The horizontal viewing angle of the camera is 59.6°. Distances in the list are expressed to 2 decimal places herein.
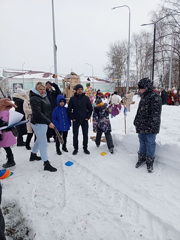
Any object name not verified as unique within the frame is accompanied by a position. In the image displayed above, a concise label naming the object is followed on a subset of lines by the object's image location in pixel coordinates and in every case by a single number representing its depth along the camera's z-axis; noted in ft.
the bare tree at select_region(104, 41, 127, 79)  129.49
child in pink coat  11.35
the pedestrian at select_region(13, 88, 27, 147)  16.48
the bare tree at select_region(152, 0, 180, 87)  59.47
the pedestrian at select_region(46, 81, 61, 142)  17.15
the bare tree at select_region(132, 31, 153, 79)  114.21
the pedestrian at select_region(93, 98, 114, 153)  14.58
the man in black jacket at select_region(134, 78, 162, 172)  10.39
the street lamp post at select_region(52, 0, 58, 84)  42.38
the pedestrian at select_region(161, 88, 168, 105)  45.92
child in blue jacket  14.42
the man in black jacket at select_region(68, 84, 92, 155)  14.07
